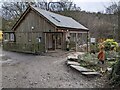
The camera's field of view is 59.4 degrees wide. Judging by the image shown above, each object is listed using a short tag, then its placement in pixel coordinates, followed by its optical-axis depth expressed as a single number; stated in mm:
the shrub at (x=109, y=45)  9723
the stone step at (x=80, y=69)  5448
